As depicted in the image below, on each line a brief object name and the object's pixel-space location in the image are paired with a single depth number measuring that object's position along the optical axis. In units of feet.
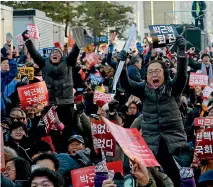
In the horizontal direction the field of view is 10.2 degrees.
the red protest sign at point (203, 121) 40.41
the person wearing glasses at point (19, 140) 37.69
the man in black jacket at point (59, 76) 51.80
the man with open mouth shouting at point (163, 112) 34.93
